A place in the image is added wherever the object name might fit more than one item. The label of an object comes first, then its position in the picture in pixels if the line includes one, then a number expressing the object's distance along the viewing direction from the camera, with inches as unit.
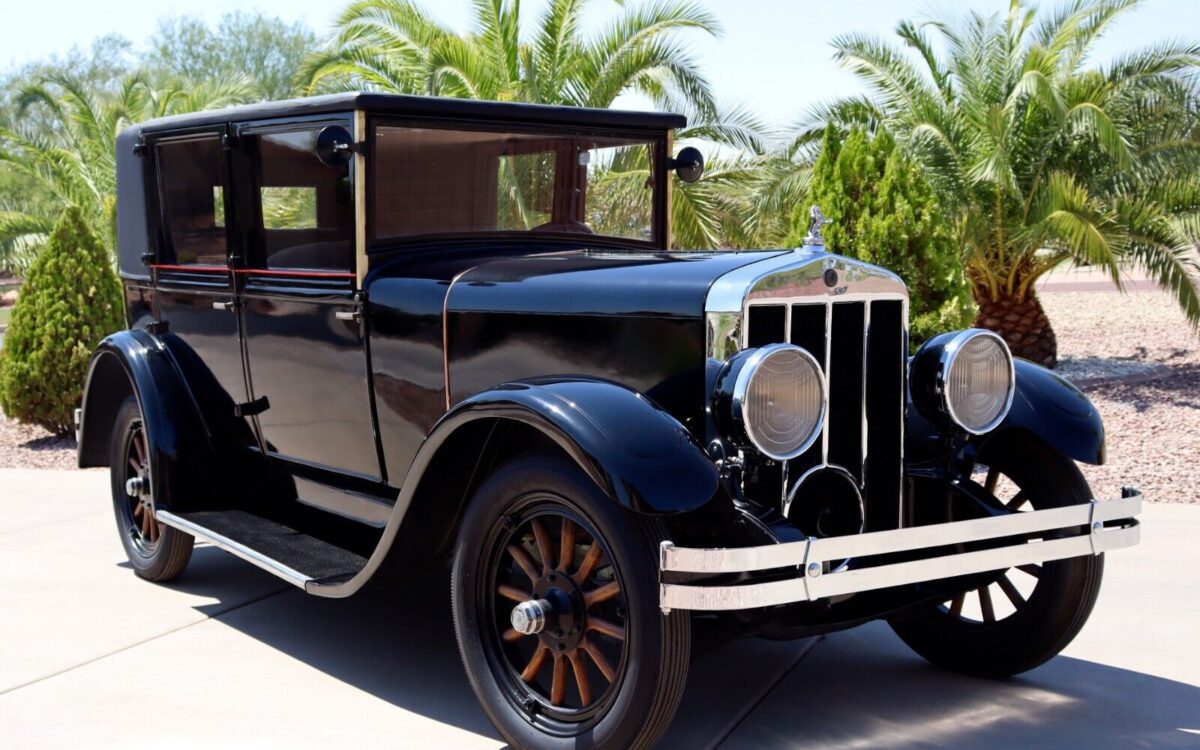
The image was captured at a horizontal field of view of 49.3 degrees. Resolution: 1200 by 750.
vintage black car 117.2
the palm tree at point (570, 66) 443.8
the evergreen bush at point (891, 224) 330.6
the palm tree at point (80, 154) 599.5
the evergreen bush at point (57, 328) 354.9
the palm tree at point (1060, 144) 392.2
